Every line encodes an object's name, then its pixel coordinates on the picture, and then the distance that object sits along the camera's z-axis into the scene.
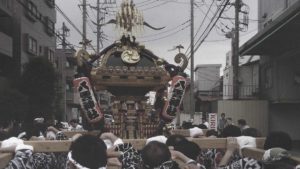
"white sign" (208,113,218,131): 20.83
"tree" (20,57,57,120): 35.19
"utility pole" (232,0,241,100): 25.48
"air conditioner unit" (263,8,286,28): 24.14
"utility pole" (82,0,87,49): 30.09
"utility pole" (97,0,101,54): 39.25
